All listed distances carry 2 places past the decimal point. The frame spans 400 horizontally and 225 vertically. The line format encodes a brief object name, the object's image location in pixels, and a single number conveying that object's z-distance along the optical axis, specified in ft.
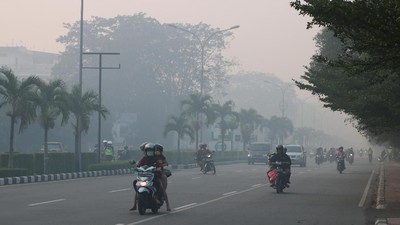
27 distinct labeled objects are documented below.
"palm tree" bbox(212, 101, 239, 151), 315.29
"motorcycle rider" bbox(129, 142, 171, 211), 66.23
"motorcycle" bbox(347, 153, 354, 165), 264.91
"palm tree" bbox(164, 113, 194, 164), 249.90
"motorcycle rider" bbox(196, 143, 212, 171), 156.35
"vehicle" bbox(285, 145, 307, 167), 223.71
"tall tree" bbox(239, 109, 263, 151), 376.68
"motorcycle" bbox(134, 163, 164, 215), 63.98
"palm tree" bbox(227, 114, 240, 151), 330.26
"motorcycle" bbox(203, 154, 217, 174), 156.25
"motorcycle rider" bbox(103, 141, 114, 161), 191.98
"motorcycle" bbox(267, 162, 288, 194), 96.43
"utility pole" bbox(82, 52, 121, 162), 172.76
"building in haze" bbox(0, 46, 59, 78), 559.38
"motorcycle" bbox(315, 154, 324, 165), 262.82
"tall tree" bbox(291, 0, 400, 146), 50.57
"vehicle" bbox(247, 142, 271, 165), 255.91
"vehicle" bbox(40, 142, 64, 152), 213.05
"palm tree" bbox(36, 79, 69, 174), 153.06
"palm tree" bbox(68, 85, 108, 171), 165.99
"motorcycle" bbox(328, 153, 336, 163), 311.27
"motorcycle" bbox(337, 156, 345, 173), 171.49
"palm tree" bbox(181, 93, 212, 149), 270.67
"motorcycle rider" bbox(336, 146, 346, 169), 173.93
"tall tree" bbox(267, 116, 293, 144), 467.93
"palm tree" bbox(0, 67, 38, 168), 139.64
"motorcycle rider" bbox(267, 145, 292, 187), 98.27
